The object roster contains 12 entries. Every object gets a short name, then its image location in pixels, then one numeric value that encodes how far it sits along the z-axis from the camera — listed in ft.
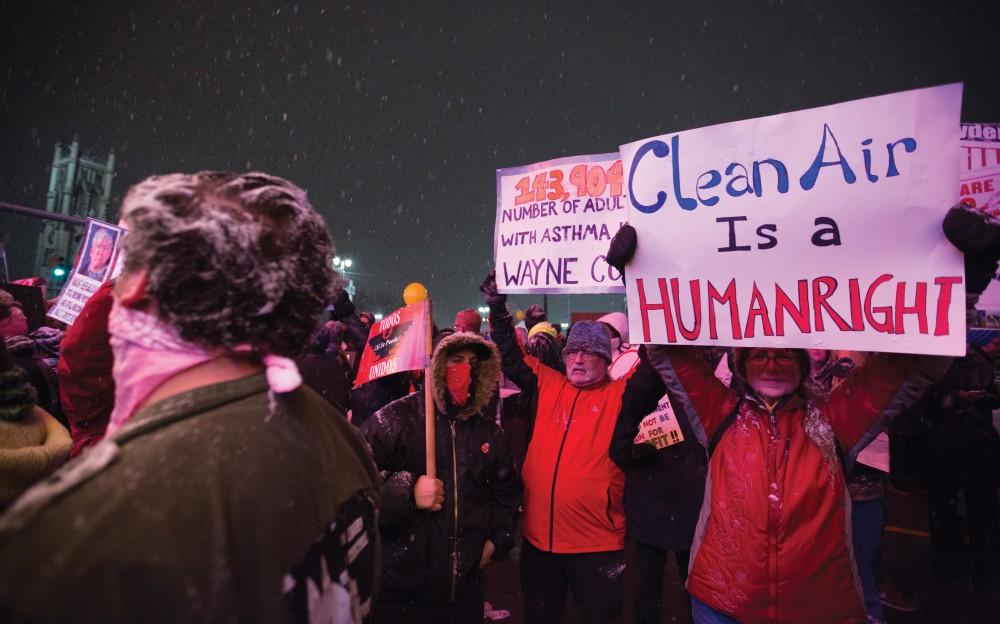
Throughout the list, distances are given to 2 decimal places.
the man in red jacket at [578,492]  10.71
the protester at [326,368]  17.08
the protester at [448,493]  9.52
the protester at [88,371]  8.53
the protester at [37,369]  12.32
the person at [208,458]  2.60
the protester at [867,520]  12.26
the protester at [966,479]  16.12
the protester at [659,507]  11.29
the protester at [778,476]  7.46
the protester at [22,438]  5.27
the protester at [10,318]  11.89
